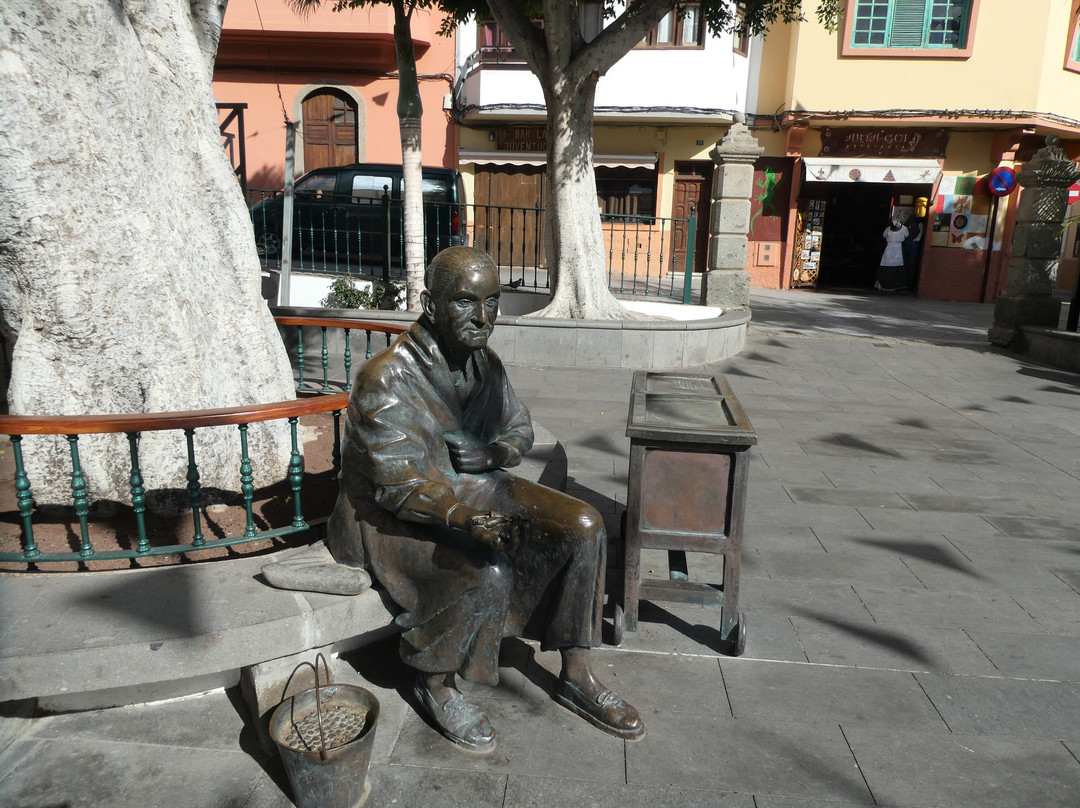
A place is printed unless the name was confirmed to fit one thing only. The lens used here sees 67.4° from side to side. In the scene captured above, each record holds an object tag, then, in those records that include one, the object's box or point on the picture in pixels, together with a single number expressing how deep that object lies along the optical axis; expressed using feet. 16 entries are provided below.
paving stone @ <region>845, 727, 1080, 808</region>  8.27
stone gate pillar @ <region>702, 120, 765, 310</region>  36.65
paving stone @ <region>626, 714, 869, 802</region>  8.40
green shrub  32.96
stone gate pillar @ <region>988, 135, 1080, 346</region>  35.68
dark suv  35.55
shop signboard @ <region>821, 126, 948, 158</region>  58.18
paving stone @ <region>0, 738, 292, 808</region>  7.95
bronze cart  10.56
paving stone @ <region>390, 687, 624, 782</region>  8.57
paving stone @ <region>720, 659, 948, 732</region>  9.60
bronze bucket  7.50
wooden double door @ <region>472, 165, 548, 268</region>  61.21
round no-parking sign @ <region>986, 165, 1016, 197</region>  56.13
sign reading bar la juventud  60.67
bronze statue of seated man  8.72
